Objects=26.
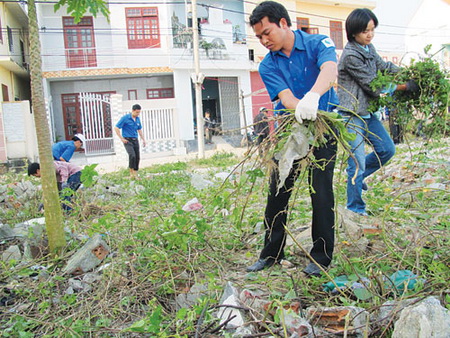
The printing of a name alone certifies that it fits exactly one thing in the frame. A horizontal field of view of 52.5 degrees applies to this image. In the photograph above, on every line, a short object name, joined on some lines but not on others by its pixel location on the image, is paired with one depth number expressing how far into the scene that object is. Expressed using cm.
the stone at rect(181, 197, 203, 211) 460
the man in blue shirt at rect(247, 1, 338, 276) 262
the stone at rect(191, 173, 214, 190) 676
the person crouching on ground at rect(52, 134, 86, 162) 621
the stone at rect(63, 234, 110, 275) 306
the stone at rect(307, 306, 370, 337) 191
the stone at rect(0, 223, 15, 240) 390
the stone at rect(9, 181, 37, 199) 618
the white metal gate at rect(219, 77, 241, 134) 2061
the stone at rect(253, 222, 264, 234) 365
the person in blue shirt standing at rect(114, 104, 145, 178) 863
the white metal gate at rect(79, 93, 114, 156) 1600
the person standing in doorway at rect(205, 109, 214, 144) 1905
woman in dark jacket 363
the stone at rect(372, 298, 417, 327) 192
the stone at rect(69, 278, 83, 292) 284
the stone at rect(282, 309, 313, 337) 191
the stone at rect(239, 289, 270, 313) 214
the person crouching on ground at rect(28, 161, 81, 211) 553
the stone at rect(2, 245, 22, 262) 336
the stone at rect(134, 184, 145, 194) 668
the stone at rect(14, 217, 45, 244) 357
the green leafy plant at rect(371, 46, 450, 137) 312
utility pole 1367
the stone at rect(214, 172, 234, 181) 783
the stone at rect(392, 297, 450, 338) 167
